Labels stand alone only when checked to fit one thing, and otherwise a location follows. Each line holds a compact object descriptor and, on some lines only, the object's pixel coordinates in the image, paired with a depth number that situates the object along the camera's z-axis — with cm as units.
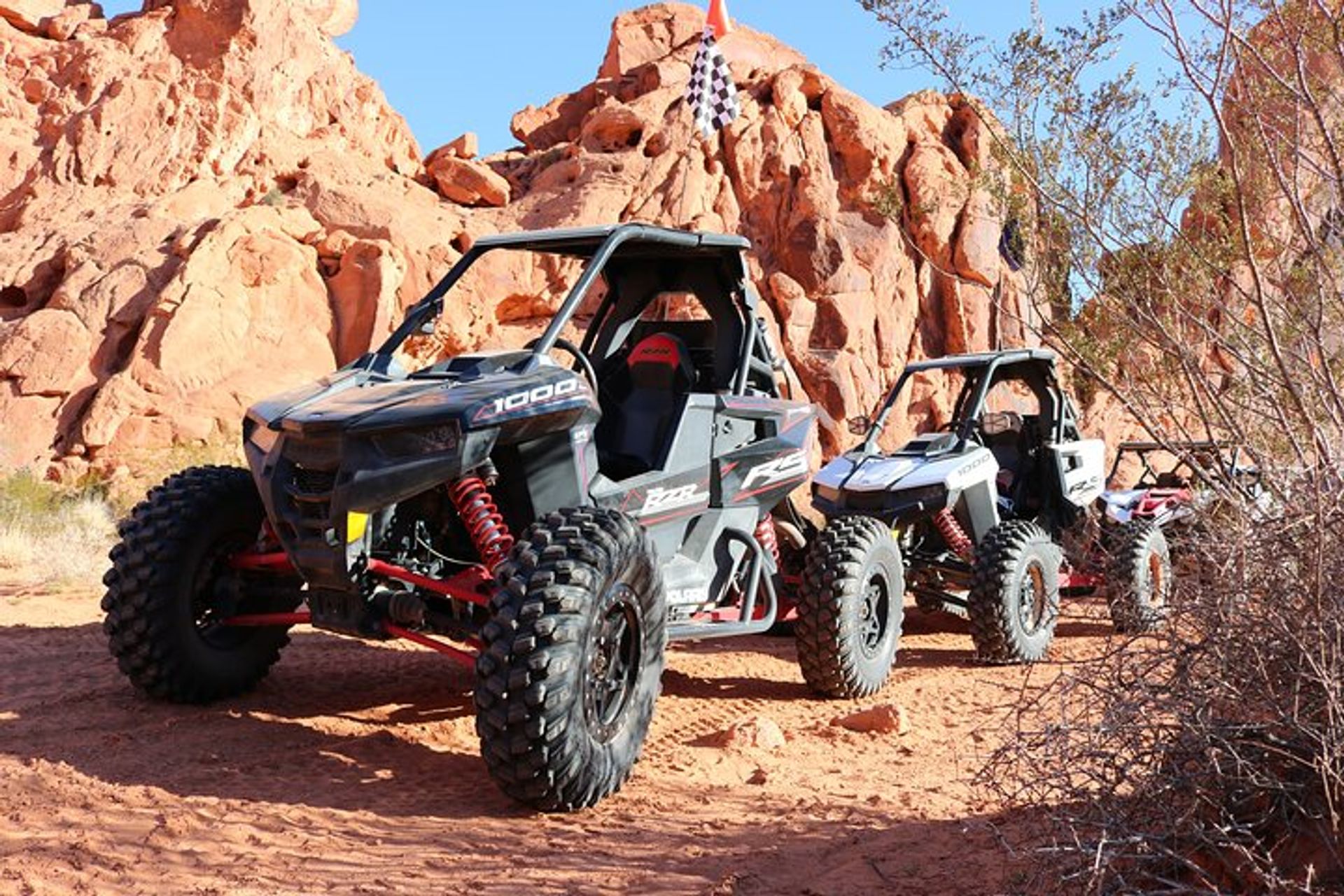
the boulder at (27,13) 3048
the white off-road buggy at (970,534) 639
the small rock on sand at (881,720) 566
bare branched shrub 268
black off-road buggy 411
